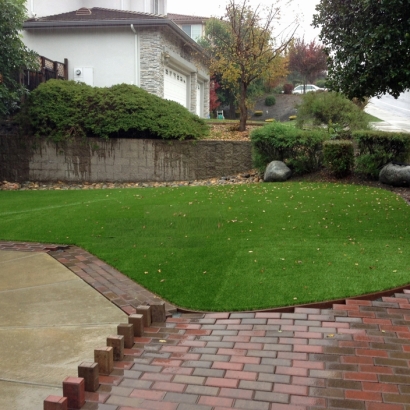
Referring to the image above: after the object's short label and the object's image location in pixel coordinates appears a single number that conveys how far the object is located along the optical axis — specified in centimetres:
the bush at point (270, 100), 3844
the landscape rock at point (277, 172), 1327
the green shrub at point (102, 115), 1491
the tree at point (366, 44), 732
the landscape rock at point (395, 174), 1173
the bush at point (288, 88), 4278
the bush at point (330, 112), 1603
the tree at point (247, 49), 1709
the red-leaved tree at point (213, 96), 3219
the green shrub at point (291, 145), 1333
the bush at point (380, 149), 1241
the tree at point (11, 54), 1385
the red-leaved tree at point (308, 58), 3894
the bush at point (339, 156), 1262
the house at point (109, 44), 1923
